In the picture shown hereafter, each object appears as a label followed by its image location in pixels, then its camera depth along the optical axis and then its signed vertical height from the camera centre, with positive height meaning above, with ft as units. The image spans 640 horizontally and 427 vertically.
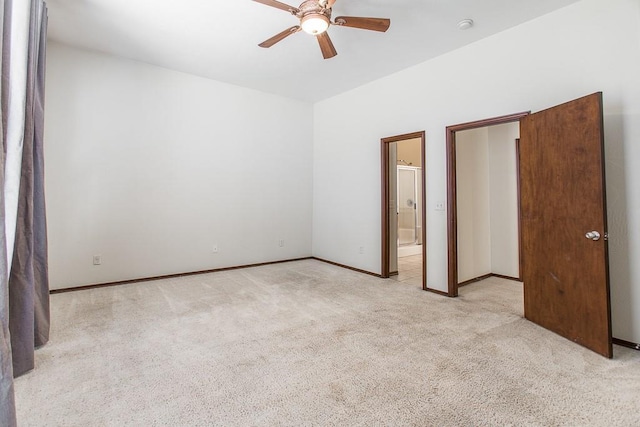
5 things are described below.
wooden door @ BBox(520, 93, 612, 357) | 7.15 -0.42
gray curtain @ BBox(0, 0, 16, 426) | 3.69 -1.61
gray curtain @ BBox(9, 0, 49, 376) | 6.28 -0.48
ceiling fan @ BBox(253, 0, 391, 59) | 7.55 +5.06
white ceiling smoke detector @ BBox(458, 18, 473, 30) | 9.53 +5.96
